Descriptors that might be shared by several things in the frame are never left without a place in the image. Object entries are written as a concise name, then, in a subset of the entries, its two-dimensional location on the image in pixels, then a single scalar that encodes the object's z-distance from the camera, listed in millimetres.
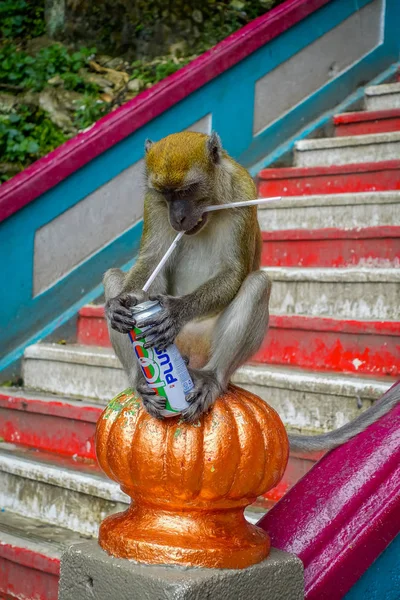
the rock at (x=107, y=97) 6508
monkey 2164
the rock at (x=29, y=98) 6504
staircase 3240
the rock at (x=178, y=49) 7281
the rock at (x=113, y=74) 6789
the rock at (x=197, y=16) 7566
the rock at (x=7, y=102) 6457
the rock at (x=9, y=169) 5988
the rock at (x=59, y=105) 6309
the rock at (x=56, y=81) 6738
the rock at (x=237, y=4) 7750
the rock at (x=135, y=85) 6648
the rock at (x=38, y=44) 7520
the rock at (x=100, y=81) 6680
